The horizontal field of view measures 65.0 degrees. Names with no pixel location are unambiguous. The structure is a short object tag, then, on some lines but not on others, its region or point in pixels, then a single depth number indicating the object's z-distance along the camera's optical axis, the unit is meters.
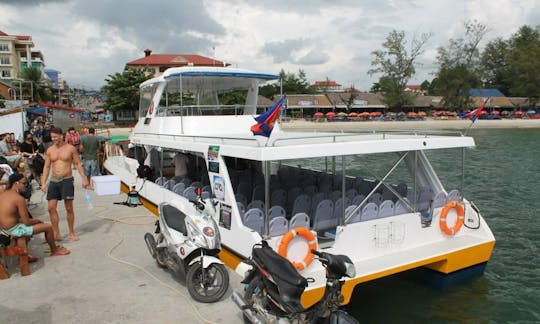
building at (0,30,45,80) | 78.50
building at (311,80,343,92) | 103.76
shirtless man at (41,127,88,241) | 6.81
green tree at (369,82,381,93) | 115.21
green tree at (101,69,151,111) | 47.00
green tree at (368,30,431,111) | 69.94
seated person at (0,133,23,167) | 11.13
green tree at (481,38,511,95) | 90.19
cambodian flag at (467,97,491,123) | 7.50
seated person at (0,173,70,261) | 5.40
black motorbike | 3.77
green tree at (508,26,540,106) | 73.06
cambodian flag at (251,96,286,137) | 5.12
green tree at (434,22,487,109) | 71.38
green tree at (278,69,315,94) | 88.81
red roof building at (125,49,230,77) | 78.25
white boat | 5.62
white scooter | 4.93
